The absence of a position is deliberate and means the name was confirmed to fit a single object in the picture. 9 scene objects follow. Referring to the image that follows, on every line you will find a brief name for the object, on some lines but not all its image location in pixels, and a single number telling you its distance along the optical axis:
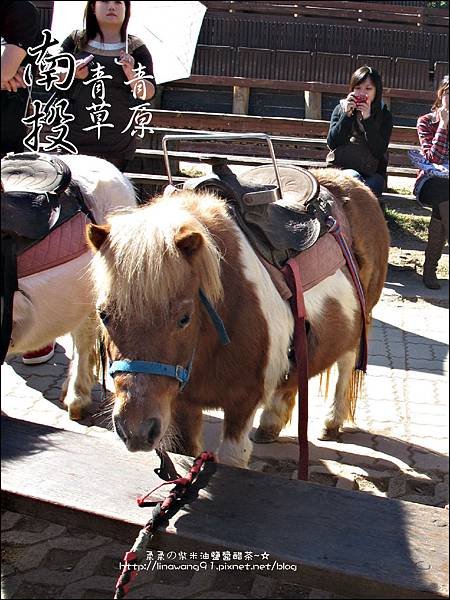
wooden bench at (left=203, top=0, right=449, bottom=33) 7.76
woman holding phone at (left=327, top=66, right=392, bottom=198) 5.78
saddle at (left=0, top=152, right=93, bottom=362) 2.57
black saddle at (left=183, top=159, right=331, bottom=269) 2.56
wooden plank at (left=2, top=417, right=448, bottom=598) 1.74
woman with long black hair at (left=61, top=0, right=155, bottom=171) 4.23
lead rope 1.80
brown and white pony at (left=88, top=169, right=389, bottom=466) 1.97
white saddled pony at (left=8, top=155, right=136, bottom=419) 2.93
